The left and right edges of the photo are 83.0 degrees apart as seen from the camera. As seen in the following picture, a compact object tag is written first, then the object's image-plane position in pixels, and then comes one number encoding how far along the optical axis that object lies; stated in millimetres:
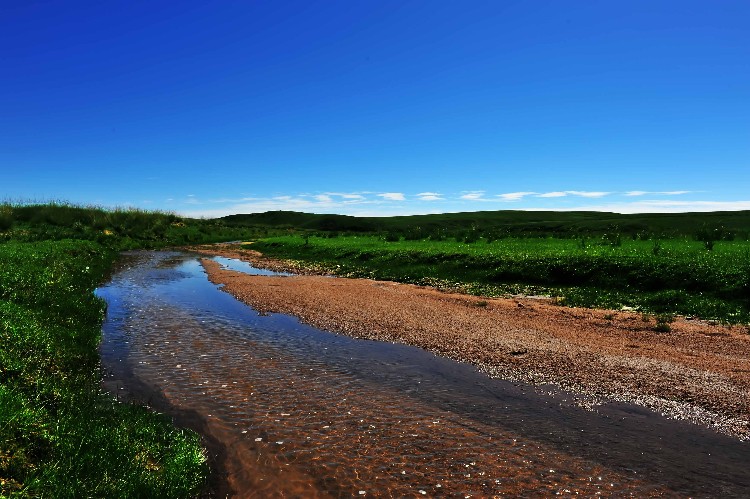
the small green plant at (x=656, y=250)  28297
